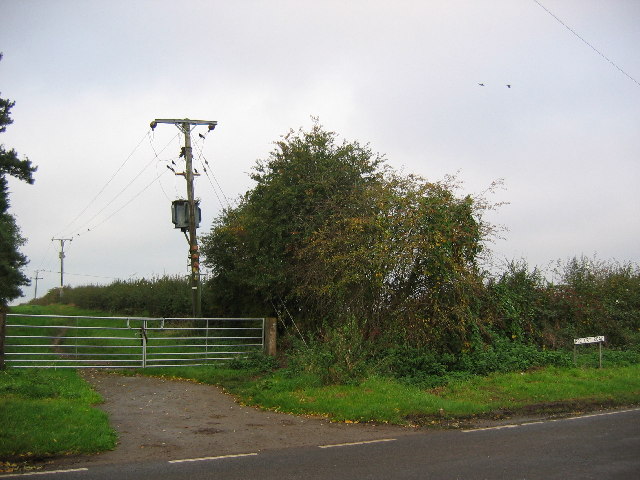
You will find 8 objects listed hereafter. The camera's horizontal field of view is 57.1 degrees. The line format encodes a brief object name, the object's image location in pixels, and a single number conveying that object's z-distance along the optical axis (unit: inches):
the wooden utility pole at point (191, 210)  918.4
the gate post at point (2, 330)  572.1
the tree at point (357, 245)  649.6
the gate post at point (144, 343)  684.7
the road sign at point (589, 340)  650.9
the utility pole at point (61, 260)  2741.1
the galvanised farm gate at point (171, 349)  673.8
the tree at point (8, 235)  851.4
